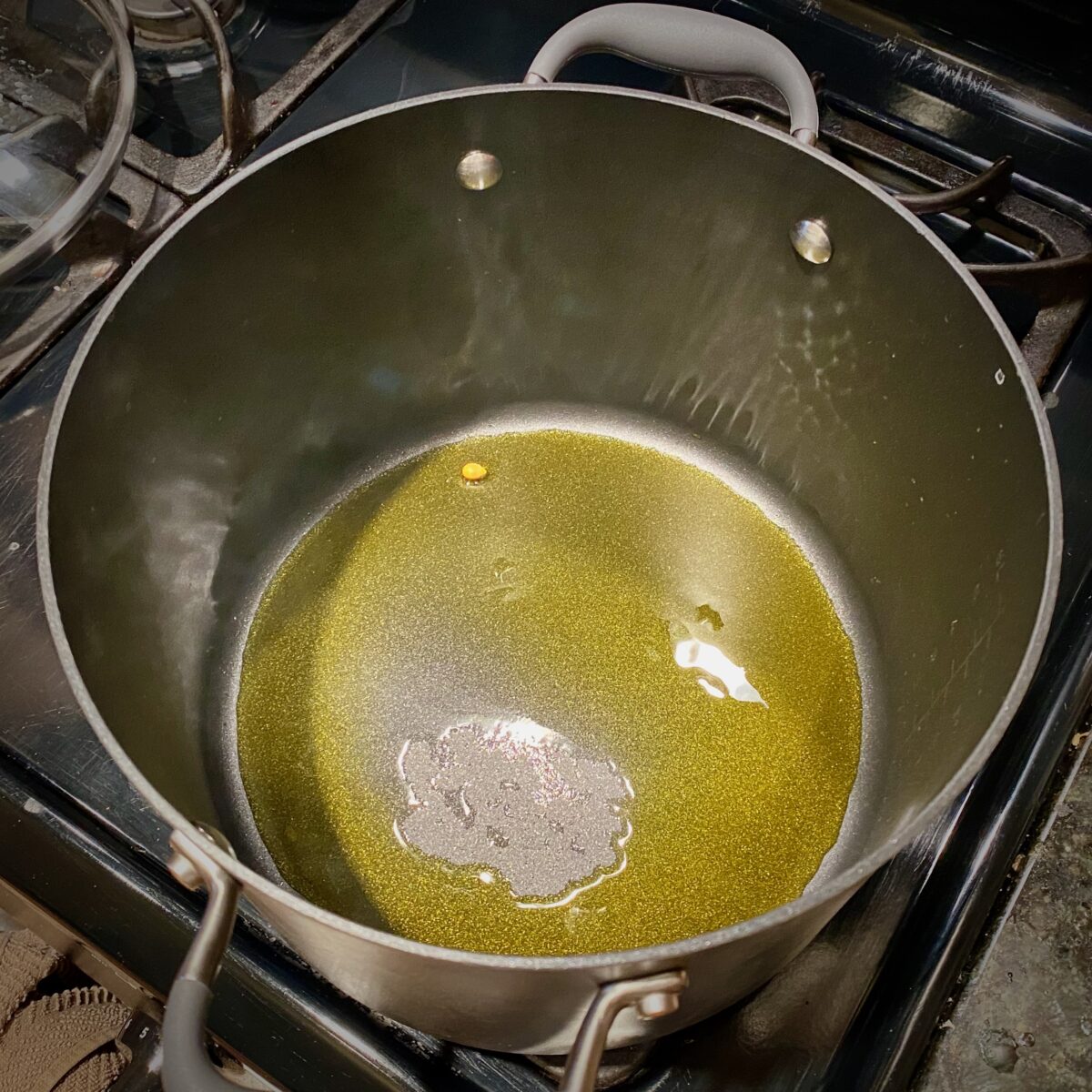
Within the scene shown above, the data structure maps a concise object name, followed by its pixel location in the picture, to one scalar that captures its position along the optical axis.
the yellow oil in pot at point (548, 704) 0.55
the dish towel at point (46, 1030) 0.76
